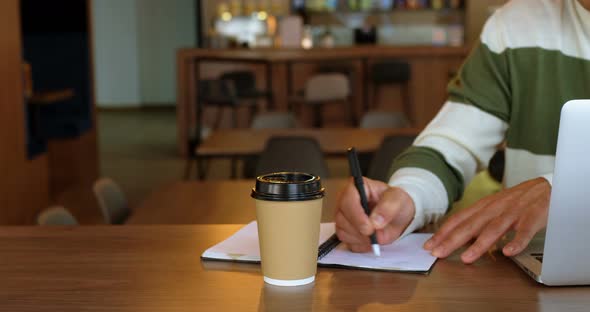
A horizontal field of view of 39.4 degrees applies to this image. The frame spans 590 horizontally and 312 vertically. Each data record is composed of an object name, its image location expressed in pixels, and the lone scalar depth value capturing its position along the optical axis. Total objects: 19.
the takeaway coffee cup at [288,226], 1.00
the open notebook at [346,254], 1.12
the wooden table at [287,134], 4.06
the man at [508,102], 1.52
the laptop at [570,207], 0.92
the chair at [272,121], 5.34
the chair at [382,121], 5.31
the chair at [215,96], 7.89
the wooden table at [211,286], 0.97
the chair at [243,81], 8.45
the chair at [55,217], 2.26
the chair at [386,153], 3.50
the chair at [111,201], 2.82
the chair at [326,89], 7.86
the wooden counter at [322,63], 8.55
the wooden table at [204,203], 2.36
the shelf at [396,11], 11.16
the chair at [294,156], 3.72
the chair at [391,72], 8.63
